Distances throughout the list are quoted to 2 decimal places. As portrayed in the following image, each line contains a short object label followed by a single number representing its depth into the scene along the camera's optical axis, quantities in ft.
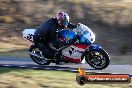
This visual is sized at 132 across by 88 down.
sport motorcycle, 48.98
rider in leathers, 49.74
